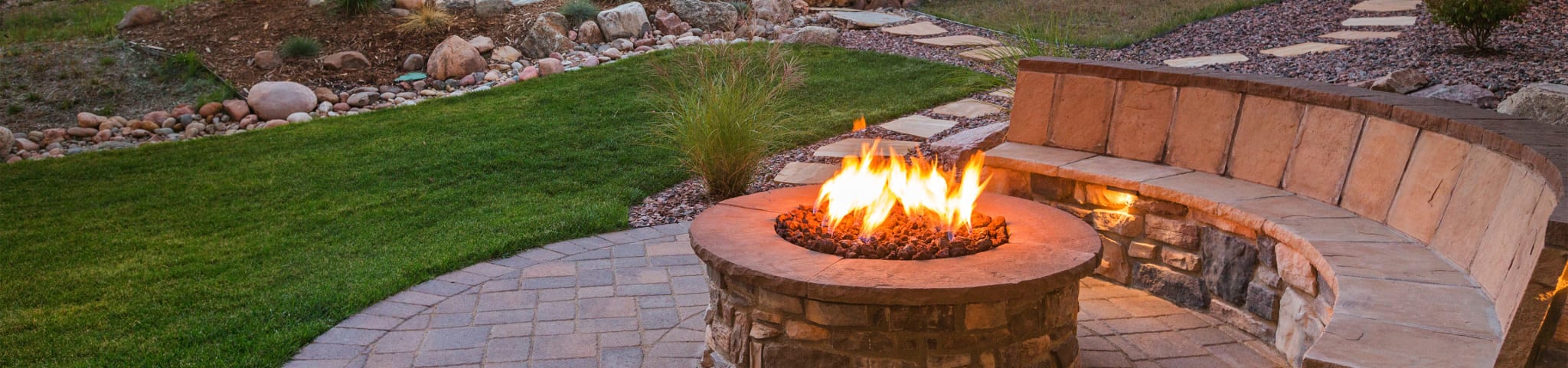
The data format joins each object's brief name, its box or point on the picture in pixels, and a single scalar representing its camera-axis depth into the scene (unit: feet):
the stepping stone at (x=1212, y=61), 23.03
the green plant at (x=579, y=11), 33.83
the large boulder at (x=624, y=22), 33.47
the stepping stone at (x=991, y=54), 24.84
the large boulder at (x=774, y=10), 35.94
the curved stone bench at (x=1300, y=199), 8.66
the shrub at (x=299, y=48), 30.12
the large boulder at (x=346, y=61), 29.94
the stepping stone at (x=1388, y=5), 25.91
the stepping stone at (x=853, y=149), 21.30
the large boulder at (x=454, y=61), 30.14
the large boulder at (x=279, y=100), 26.96
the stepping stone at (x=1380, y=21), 23.81
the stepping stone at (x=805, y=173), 20.22
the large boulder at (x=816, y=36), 32.55
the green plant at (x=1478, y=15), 18.53
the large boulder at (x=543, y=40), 31.78
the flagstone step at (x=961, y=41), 31.30
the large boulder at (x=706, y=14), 34.81
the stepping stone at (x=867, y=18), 34.78
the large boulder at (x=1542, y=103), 13.66
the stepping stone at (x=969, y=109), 23.84
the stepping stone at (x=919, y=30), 33.22
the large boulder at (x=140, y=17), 33.58
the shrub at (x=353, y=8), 32.71
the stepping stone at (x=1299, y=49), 22.62
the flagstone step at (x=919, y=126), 22.65
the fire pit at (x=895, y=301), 9.08
